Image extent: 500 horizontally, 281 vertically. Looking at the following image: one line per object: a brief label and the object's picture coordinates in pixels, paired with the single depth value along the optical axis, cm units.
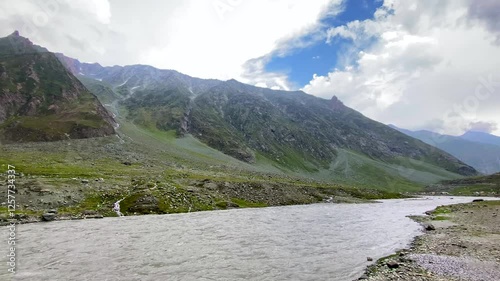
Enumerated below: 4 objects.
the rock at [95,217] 5888
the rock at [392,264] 2894
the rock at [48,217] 5491
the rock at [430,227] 5259
